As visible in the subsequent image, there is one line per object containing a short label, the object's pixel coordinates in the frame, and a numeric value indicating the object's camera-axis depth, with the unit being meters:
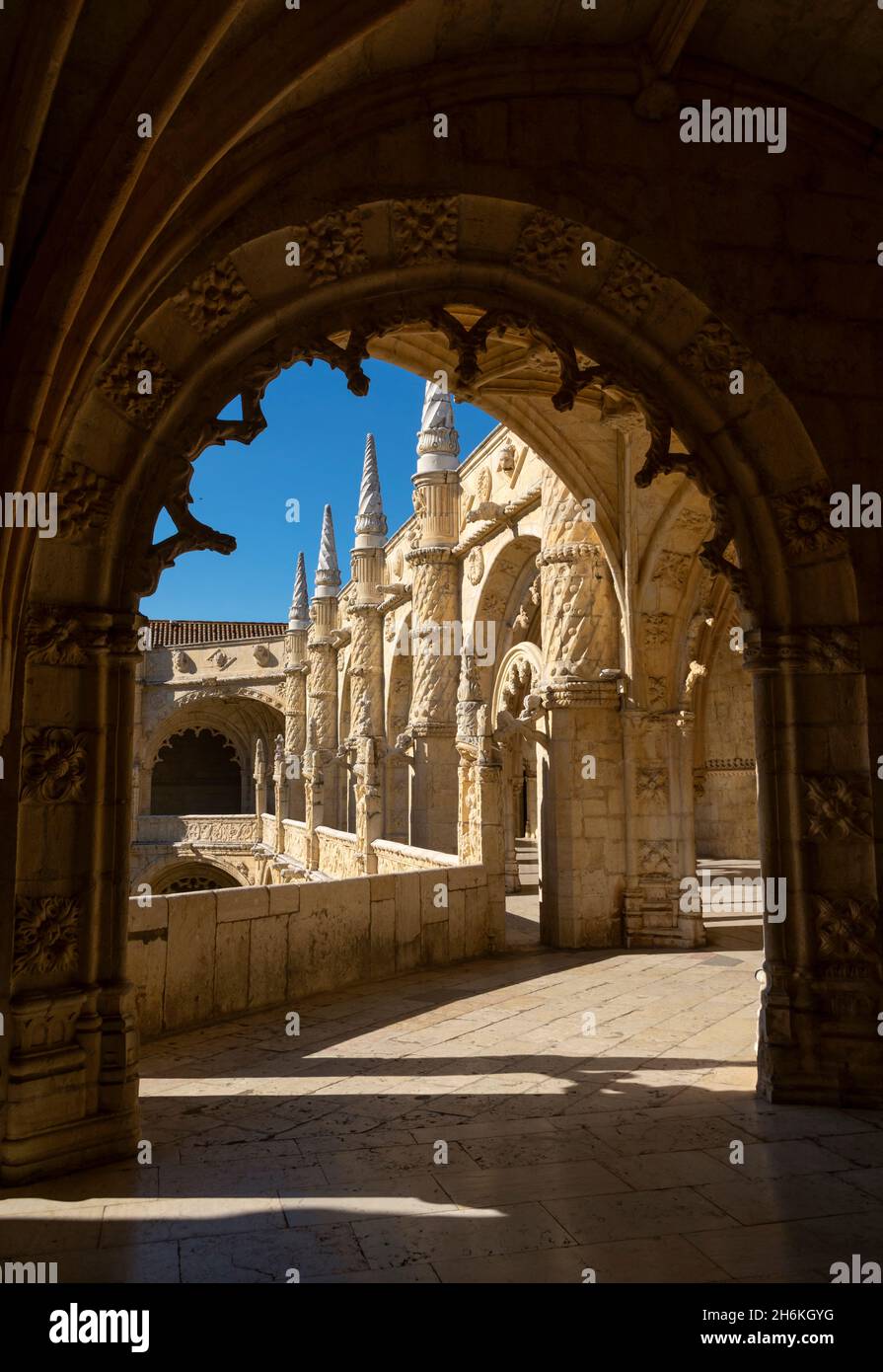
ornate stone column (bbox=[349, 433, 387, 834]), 18.14
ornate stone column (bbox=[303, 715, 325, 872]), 20.94
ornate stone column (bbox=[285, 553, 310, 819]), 27.19
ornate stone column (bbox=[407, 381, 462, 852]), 13.45
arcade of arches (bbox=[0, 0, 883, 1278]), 3.25
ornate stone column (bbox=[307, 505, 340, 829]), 24.73
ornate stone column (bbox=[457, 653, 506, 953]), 9.33
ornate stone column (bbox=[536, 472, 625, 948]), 9.73
